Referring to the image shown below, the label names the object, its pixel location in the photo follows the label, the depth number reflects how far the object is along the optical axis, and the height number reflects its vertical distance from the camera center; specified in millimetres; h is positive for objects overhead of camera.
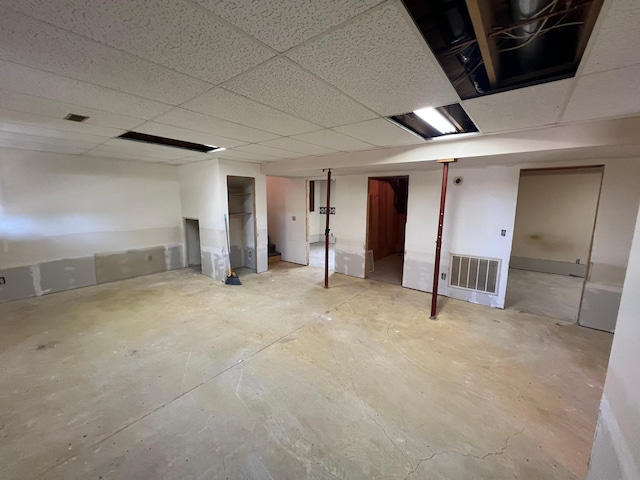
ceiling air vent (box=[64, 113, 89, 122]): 2281 +775
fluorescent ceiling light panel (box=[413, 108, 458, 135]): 2309 +870
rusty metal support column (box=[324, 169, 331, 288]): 4489 -676
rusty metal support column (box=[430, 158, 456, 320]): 3355 -558
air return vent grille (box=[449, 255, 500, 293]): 3941 -1048
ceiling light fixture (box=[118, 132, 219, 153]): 3180 +859
